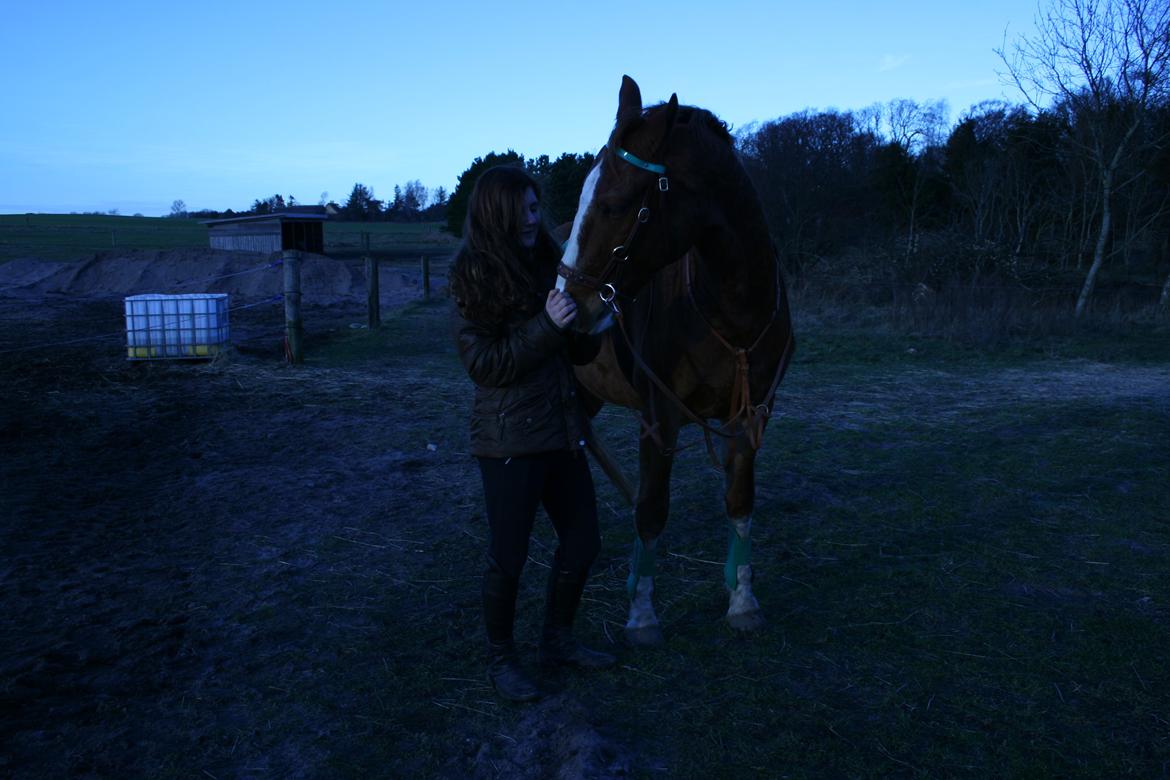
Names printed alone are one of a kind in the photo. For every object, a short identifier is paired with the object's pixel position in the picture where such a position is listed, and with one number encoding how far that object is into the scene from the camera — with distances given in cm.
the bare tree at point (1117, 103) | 1221
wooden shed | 2500
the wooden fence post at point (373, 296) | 1262
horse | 237
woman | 234
